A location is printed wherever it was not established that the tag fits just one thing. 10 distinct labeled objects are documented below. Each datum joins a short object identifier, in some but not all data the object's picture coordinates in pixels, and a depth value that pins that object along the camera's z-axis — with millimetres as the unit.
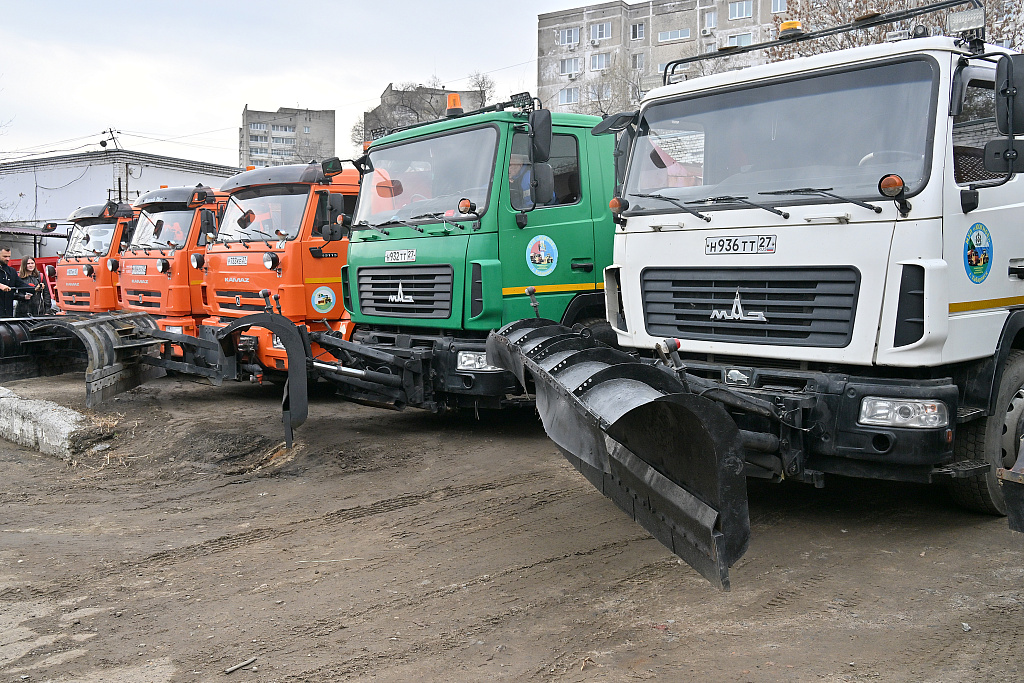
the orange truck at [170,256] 11336
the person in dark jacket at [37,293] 17484
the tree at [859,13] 16375
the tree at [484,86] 51719
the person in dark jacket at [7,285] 14070
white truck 4387
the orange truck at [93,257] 13297
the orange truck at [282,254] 9375
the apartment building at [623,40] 51625
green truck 7359
